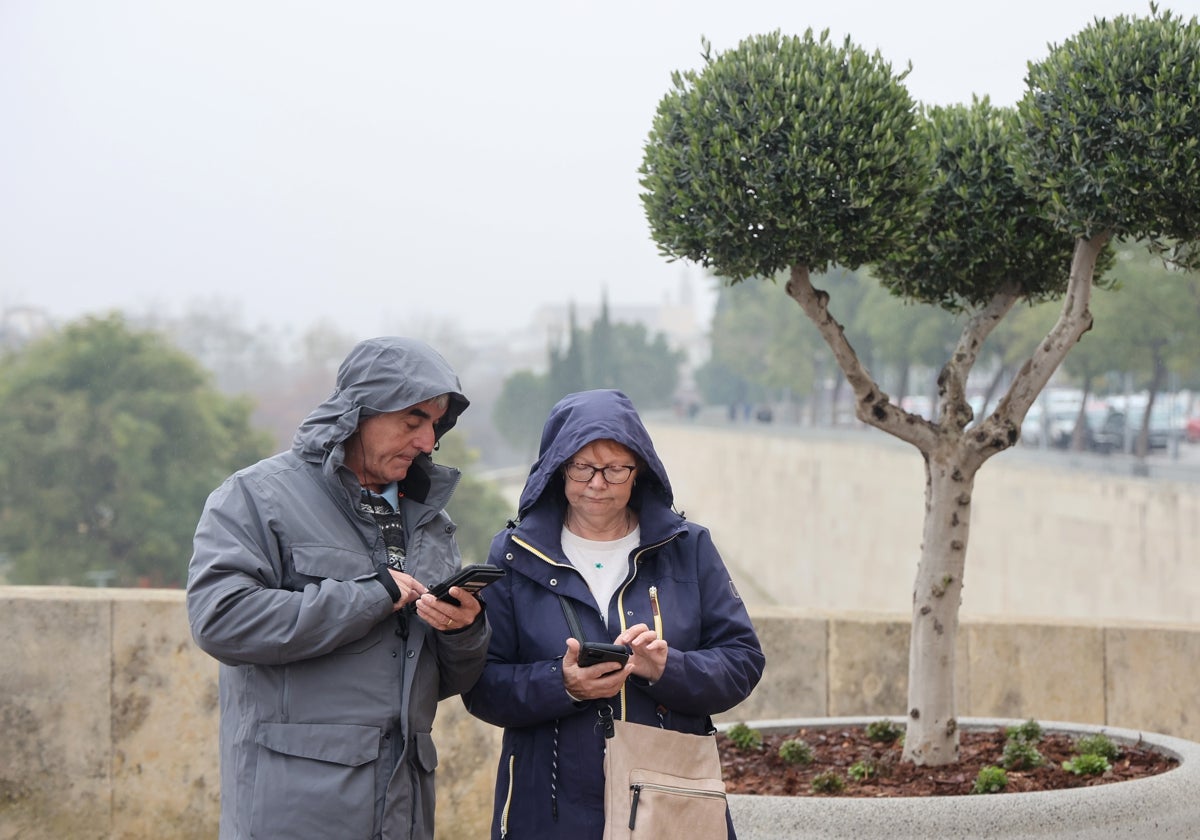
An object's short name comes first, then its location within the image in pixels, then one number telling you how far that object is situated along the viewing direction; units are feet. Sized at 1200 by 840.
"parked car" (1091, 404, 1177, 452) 123.13
